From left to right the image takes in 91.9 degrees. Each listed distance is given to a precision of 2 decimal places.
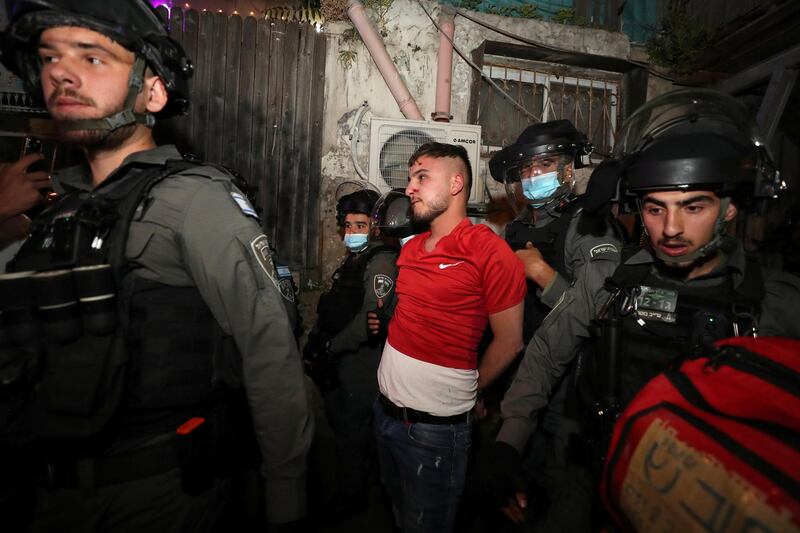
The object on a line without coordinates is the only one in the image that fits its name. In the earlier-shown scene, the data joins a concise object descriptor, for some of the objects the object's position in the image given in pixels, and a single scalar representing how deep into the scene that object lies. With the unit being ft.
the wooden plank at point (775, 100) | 12.56
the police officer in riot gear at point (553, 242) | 7.01
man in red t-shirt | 7.10
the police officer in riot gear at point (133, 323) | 3.87
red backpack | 2.62
